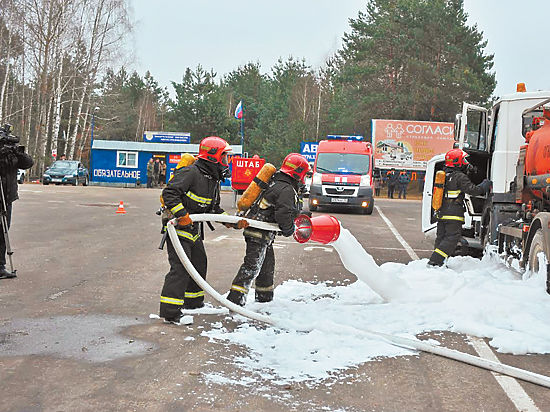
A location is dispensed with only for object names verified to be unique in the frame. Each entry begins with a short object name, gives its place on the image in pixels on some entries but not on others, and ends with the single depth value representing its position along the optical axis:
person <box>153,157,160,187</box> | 41.86
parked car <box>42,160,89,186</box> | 38.00
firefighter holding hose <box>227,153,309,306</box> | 6.55
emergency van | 22.00
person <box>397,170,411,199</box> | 39.84
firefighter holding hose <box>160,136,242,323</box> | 6.04
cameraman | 8.18
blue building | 44.25
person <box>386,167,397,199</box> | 39.50
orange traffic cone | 18.80
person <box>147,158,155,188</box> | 39.65
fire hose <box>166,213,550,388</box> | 4.68
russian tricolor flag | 46.34
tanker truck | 7.55
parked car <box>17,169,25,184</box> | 38.25
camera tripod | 8.33
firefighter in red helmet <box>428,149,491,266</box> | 9.61
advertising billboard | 42.62
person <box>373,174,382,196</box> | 40.05
